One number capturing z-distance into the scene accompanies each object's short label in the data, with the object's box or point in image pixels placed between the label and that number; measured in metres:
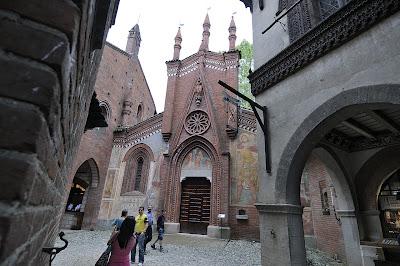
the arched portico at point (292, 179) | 4.11
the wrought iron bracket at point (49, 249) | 1.62
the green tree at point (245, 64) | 24.22
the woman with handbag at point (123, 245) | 3.70
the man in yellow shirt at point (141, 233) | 6.64
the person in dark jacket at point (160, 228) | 8.93
